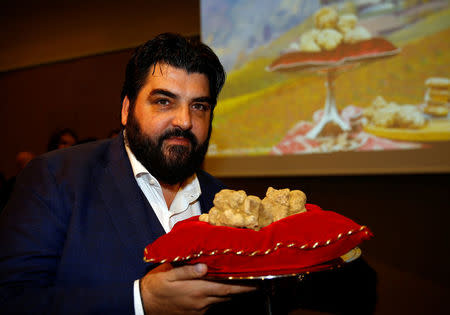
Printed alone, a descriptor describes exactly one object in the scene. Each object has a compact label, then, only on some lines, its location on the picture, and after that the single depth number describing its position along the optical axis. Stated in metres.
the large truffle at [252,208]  0.93
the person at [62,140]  3.95
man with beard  1.11
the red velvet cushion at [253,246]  0.87
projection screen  2.96
